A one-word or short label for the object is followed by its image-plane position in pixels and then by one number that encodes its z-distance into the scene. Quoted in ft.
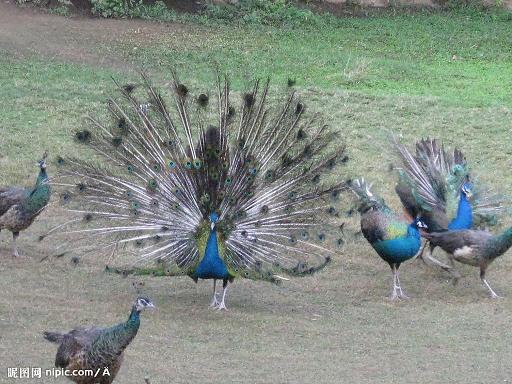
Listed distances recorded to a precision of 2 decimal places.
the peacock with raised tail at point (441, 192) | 67.56
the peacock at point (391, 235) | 63.05
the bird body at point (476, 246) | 63.00
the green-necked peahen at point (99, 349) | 41.98
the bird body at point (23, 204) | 65.62
